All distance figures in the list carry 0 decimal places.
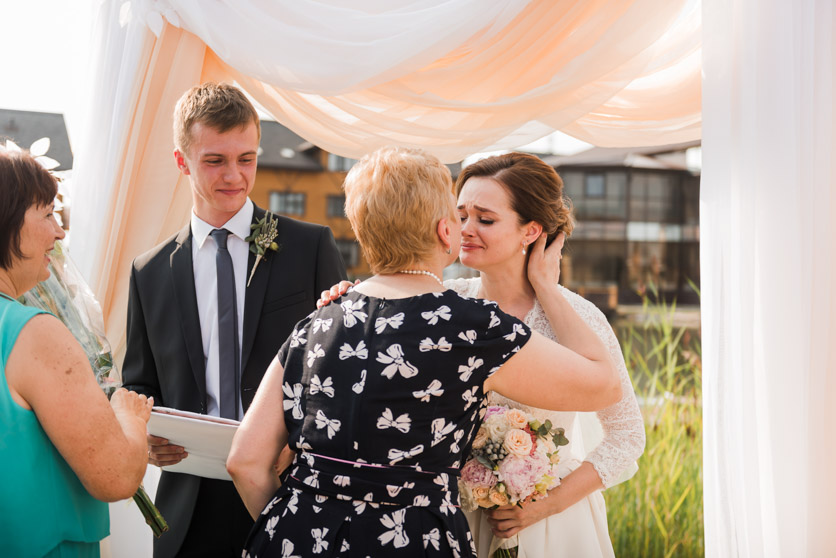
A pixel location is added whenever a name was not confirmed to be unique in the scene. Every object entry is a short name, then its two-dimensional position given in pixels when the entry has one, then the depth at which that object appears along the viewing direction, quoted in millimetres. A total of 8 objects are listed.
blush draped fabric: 2217
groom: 2480
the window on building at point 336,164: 53950
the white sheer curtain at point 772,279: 2203
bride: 2434
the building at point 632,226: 52062
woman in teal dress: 1731
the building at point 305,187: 52531
